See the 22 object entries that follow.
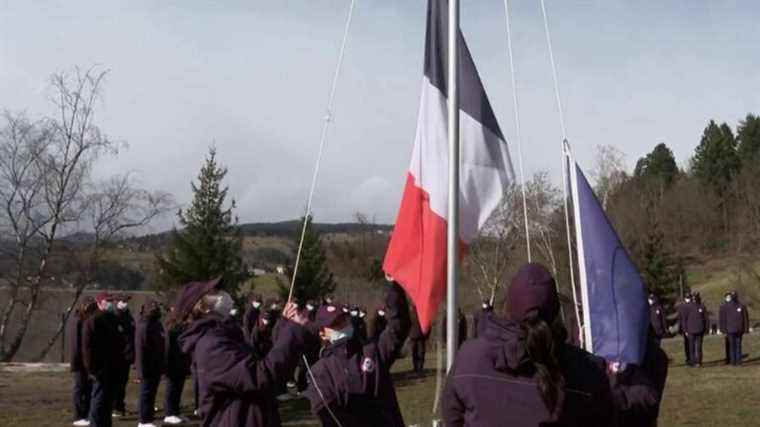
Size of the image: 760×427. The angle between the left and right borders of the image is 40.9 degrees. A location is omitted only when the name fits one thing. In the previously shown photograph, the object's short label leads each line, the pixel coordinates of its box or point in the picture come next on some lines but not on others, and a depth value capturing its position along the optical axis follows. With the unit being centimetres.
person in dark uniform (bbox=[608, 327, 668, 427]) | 532
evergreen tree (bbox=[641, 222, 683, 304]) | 4762
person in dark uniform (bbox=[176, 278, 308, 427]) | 517
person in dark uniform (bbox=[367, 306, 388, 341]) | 1388
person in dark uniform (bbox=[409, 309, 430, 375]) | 2618
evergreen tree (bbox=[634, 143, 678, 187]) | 10450
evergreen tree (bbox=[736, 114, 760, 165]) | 10393
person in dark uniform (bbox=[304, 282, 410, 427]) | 626
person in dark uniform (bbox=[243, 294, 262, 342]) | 2044
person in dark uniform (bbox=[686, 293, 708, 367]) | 2442
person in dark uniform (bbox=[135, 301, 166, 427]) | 1408
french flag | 746
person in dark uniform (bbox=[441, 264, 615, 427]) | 369
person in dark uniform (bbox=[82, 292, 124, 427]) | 1302
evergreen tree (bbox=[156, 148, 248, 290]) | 3500
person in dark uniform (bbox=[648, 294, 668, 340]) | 2319
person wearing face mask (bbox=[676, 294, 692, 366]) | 2503
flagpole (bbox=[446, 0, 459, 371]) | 688
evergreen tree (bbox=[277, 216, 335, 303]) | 3991
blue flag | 581
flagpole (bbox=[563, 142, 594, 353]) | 604
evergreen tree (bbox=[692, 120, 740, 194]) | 9788
